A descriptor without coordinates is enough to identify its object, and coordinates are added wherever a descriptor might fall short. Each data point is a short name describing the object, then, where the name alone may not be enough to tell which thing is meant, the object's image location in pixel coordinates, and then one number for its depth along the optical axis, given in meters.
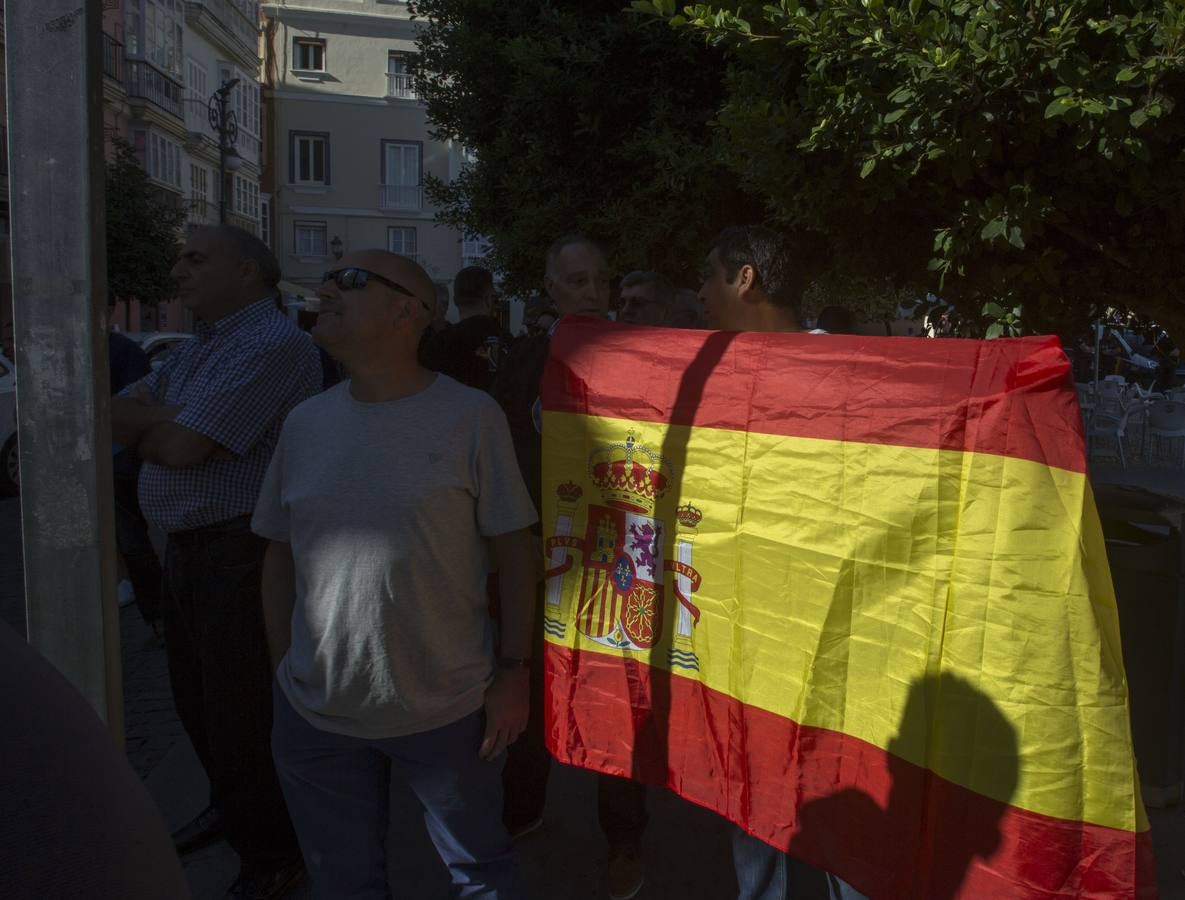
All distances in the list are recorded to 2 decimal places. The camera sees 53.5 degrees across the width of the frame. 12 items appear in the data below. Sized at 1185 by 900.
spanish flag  2.17
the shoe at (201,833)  3.77
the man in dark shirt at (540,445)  3.40
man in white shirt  2.48
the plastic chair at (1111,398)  14.80
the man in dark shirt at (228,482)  3.10
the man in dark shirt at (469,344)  4.60
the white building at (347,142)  44.41
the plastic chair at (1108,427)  13.71
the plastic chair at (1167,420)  12.97
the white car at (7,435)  11.38
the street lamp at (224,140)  22.67
